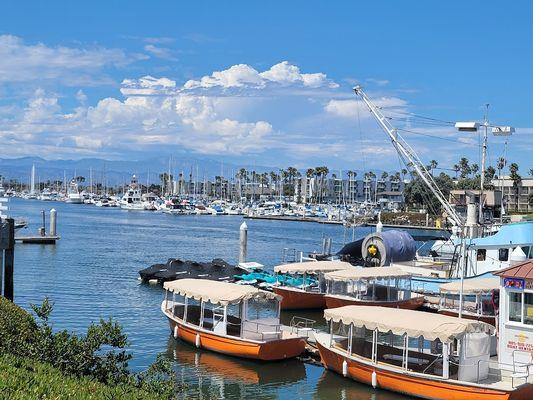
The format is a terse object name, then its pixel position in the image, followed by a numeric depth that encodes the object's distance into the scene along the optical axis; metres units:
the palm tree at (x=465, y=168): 182.25
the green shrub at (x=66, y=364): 11.85
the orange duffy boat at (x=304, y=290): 40.03
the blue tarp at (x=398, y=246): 50.59
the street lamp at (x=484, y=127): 46.78
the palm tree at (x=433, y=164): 186.54
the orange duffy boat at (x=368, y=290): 37.31
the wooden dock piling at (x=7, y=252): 26.94
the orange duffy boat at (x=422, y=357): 21.38
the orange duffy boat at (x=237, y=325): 27.09
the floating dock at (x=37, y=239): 74.81
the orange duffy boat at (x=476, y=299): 34.07
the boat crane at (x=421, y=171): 51.94
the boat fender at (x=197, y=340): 28.97
